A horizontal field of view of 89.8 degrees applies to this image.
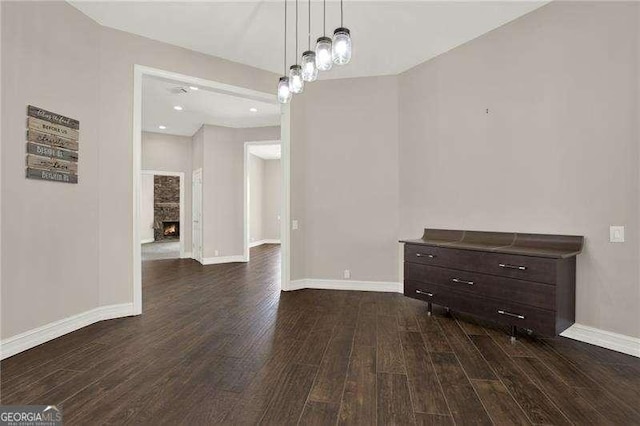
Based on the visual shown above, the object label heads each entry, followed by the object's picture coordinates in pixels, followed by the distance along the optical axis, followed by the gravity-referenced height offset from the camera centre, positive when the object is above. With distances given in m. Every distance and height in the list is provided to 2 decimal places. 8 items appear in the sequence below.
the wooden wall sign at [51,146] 2.76 +0.59
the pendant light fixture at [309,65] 2.36 +1.08
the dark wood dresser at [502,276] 2.65 -0.60
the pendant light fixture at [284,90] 2.58 +0.98
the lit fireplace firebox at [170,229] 12.89 -0.74
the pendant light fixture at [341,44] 2.14 +1.12
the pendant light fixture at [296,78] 2.48 +1.03
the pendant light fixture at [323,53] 2.21 +1.09
